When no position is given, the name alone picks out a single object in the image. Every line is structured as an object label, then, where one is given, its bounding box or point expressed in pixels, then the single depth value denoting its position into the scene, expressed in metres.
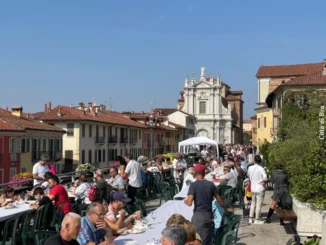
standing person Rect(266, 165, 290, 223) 9.81
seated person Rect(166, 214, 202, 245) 4.75
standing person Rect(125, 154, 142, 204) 11.64
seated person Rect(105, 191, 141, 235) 6.50
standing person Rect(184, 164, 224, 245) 6.56
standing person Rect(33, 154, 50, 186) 10.81
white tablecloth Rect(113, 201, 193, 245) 5.75
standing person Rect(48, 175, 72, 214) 8.32
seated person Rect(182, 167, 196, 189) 12.16
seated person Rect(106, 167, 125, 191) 10.52
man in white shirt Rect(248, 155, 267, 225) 10.08
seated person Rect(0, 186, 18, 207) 8.95
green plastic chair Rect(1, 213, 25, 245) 6.62
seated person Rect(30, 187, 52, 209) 7.93
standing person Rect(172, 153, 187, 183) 16.12
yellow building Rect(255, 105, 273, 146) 52.53
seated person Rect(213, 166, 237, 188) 12.18
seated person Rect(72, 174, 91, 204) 10.03
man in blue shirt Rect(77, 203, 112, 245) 5.56
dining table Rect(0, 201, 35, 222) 7.82
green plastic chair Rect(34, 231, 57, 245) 5.64
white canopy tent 26.85
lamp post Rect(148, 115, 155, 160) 47.59
